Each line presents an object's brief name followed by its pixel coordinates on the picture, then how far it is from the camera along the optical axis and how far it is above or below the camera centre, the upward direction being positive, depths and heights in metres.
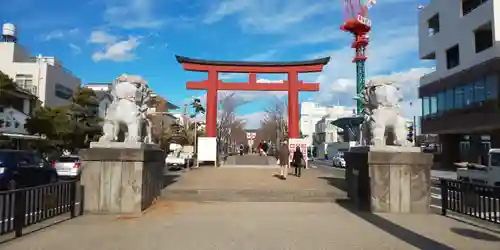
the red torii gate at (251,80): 27.83 +4.43
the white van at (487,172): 17.14 -0.96
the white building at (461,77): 29.55 +5.77
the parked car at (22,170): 13.41 -0.91
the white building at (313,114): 108.50 +8.78
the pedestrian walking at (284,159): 17.27 -0.52
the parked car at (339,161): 39.51 -1.23
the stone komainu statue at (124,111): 10.85 +0.86
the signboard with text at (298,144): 26.34 +0.20
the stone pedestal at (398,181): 10.22 -0.80
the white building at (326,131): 95.83 +3.88
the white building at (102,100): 46.26 +4.89
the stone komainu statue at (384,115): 11.15 +0.91
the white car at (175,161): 34.12 -1.27
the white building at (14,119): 30.64 +1.79
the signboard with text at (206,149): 26.38 -0.20
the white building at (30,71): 42.78 +7.37
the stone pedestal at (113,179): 9.77 -0.82
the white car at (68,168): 21.06 -1.22
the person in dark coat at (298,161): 18.30 -0.60
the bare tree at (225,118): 48.97 +3.54
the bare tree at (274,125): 56.38 +3.43
